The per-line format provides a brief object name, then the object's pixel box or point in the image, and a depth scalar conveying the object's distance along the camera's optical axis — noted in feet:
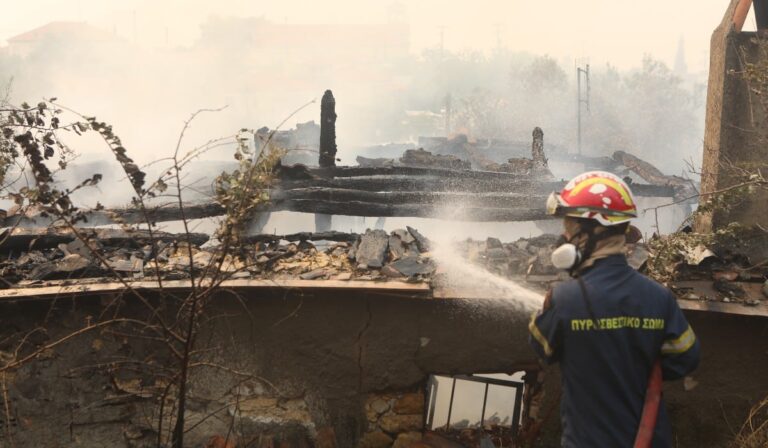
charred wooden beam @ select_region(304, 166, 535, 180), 32.01
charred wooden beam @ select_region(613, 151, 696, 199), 59.67
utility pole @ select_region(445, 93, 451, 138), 171.67
